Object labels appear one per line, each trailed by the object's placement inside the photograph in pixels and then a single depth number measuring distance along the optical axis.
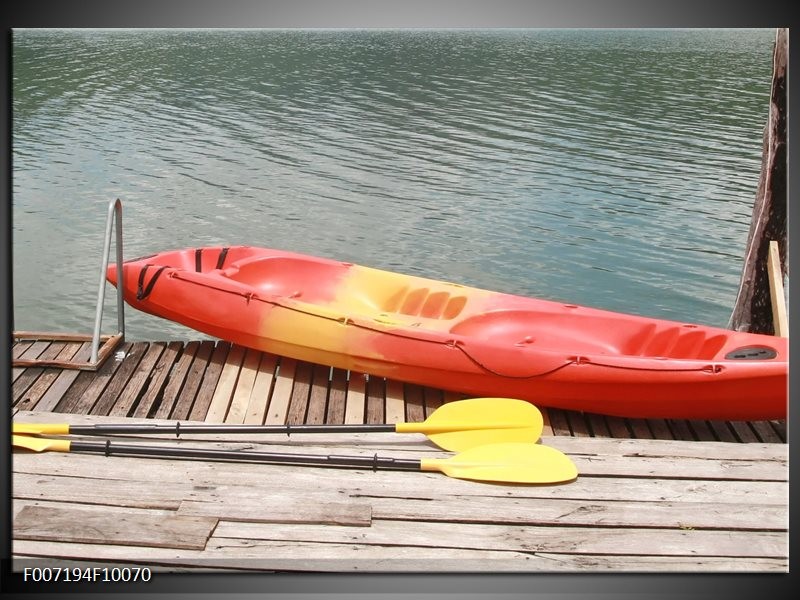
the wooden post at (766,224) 4.46
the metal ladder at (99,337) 4.34
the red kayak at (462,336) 3.95
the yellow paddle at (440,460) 3.22
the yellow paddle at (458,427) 3.46
